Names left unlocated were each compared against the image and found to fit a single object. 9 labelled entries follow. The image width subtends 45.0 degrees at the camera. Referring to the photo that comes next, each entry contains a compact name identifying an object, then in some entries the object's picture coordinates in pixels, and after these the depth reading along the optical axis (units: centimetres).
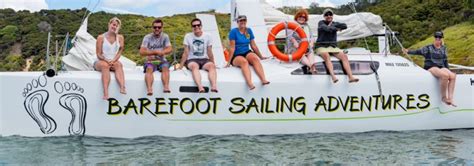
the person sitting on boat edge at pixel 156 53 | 852
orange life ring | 917
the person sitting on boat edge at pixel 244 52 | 883
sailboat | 844
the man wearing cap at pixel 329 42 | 916
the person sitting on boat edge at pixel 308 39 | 914
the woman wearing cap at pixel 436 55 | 965
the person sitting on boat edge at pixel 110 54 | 840
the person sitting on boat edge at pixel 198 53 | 868
